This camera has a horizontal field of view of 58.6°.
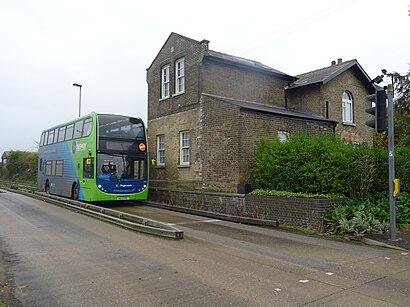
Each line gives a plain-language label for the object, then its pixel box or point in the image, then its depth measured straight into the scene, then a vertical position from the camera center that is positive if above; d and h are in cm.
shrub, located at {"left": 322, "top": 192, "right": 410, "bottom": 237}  934 -112
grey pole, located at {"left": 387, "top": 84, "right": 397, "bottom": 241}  891 +34
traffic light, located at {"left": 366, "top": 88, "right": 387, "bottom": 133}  912 +163
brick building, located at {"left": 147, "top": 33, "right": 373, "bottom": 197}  1520 +344
